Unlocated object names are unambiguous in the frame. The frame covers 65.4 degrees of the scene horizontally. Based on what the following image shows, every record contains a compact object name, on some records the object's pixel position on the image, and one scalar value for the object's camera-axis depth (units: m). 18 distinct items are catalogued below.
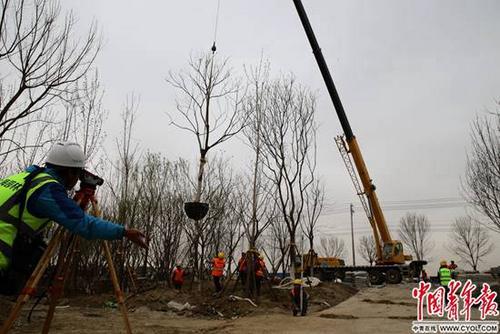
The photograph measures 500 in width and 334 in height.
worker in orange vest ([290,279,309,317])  8.91
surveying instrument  2.88
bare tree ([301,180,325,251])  17.53
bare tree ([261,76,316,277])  14.30
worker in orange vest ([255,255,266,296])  11.76
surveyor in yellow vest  2.49
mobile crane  16.03
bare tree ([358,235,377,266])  46.73
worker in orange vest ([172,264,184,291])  15.19
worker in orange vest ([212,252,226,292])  13.15
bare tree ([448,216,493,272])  39.72
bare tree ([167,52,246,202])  9.87
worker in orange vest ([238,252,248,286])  12.38
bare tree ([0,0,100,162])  6.48
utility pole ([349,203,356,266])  41.06
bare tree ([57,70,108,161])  12.59
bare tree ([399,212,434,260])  45.62
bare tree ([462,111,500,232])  12.79
